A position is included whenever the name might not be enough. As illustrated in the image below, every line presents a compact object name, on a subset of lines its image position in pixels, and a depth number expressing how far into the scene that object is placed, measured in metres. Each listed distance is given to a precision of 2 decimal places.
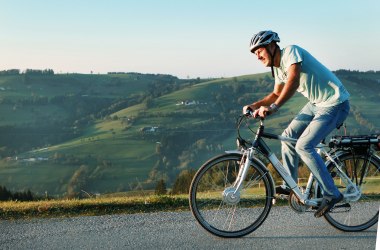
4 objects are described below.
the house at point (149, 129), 145.12
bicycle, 5.10
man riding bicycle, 4.82
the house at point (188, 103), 170.75
